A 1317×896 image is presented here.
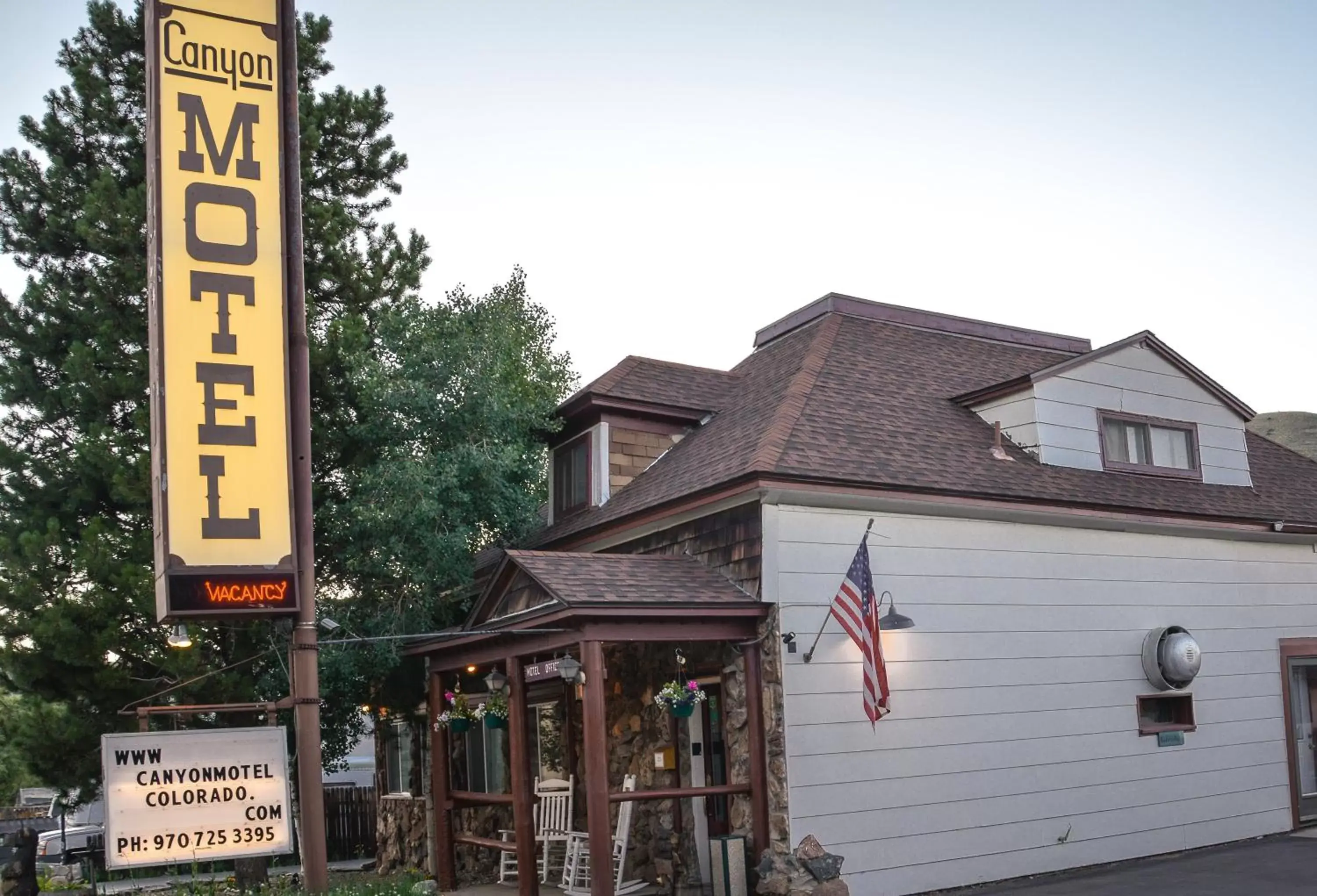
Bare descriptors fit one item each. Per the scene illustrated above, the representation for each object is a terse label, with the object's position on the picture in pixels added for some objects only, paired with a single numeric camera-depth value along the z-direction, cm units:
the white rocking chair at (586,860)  1354
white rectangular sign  852
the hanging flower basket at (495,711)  1461
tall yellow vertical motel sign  883
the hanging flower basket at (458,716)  1520
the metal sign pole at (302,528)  847
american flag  1190
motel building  1239
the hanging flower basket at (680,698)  1236
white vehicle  2005
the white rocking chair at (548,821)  1509
